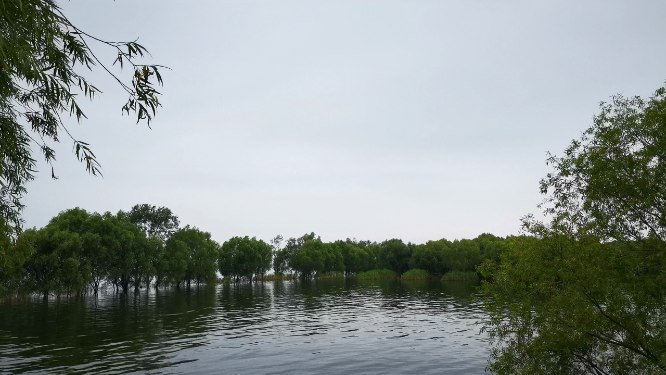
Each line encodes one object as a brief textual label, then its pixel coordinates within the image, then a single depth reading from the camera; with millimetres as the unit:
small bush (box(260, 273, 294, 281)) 174625
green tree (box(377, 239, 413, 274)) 171625
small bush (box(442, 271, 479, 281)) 134225
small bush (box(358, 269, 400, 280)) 168750
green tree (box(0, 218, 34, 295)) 16691
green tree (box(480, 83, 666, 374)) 17969
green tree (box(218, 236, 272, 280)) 145125
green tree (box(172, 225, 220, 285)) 120400
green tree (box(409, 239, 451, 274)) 146875
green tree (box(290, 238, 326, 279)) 171875
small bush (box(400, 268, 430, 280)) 148000
